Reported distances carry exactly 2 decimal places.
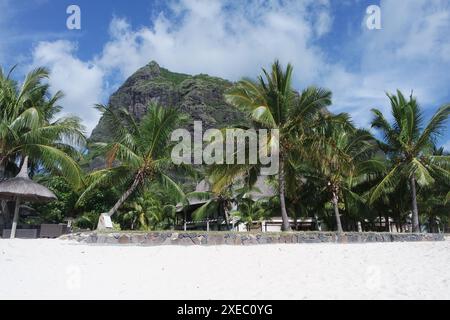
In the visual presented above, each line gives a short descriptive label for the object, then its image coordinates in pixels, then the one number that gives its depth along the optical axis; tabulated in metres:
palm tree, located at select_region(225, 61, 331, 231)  13.67
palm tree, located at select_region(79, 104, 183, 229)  15.43
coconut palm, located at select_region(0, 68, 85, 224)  14.77
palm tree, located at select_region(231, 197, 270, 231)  23.36
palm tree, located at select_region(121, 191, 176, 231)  23.80
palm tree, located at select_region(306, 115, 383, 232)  15.92
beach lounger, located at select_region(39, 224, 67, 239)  14.65
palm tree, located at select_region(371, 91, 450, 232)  16.56
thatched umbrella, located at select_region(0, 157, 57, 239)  13.88
